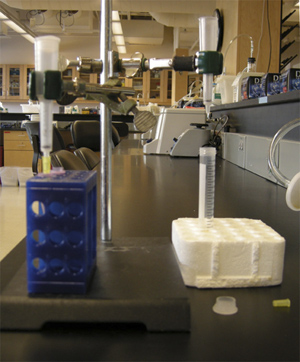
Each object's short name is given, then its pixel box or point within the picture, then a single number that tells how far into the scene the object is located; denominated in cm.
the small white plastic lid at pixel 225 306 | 49
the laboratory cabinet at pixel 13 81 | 1079
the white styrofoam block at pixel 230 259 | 53
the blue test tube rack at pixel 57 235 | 44
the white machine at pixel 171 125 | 278
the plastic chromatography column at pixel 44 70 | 46
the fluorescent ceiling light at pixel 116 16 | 720
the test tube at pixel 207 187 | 60
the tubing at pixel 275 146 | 82
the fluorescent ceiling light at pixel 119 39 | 879
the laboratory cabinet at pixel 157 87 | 1139
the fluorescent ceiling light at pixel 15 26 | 761
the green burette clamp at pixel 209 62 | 54
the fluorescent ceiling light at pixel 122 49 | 1016
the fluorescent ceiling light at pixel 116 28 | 743
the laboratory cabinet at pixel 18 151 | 639
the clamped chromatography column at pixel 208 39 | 56
